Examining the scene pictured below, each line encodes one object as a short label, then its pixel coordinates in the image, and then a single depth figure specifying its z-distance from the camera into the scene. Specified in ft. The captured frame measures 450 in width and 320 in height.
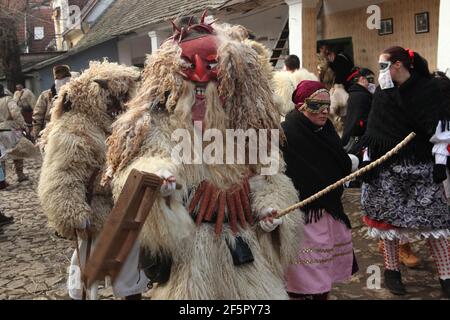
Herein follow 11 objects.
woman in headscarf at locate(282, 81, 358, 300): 9.46
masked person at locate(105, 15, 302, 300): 7.38
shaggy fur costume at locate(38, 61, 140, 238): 9.85
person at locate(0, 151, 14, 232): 21.21
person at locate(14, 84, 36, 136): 44.75
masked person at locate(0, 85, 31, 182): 25.00
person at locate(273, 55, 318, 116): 16.99
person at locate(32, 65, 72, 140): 28.63
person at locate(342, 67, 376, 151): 15.89
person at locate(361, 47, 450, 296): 11.43
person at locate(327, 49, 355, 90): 22.57
